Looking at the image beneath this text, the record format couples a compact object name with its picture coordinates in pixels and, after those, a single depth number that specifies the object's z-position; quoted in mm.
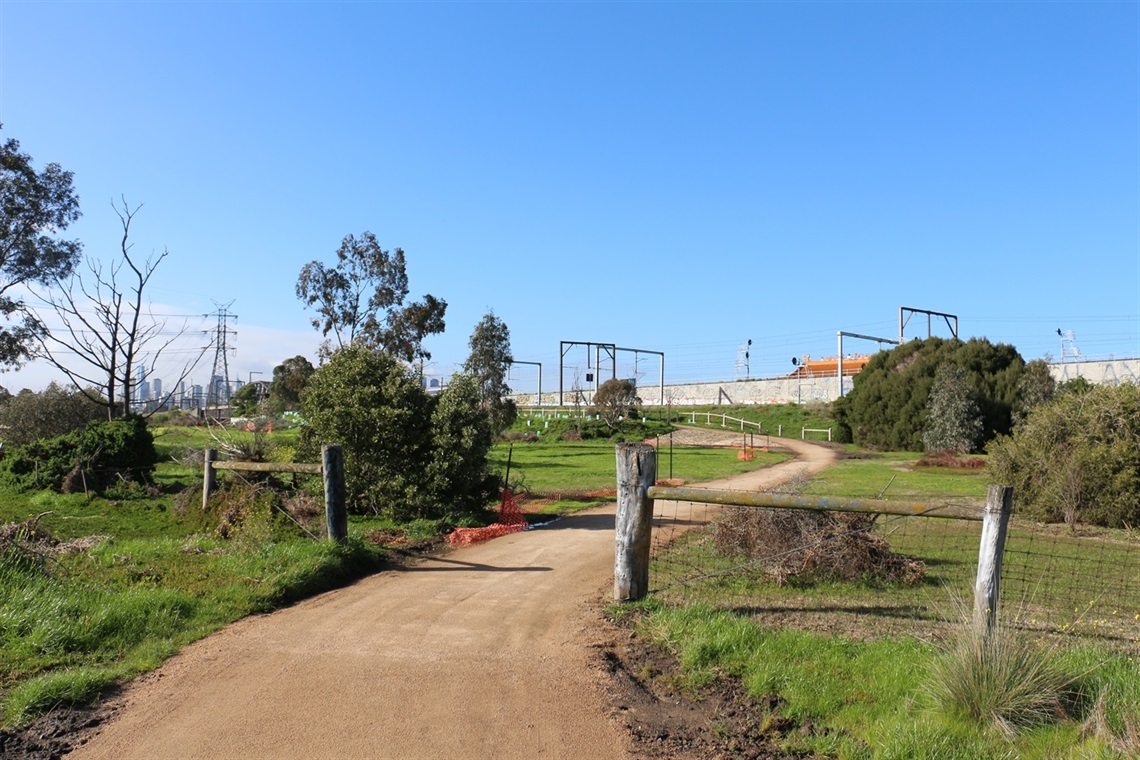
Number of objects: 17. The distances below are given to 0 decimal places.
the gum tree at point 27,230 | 25250
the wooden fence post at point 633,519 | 7367
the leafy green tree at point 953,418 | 34594
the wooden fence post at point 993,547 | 5980
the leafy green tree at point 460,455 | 12867
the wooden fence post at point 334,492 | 9562
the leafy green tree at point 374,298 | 37125
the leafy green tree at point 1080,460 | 14070
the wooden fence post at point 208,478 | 12000
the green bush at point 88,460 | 15367
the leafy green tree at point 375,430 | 13031
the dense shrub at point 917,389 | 37656
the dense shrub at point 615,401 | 44219
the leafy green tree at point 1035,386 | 34469
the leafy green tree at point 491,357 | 42625
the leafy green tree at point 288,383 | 42062
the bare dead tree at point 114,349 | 16750
